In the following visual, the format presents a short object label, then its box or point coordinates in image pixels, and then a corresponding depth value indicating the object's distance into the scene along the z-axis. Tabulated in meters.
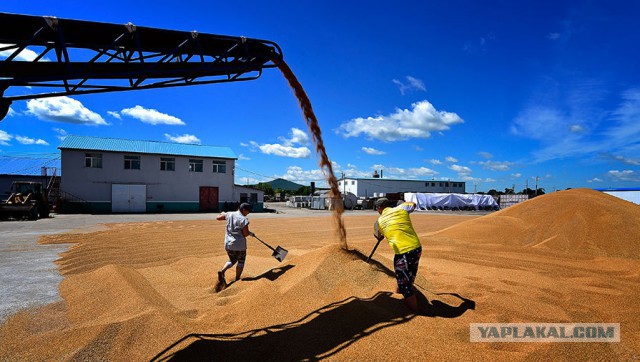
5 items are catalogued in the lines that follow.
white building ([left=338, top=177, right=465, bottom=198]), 51.03
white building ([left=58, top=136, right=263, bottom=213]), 26.59
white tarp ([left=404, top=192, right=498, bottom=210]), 40.33
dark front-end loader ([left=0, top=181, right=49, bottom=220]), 19.22
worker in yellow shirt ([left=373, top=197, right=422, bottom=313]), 4.48
